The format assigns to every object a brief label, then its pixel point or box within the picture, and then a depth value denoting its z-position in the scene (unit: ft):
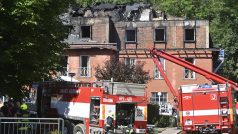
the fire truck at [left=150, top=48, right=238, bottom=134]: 84.48
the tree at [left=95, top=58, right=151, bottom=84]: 124.98
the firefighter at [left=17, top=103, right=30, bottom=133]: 51.68
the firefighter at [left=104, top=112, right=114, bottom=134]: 77.61
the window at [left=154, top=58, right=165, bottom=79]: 171.53
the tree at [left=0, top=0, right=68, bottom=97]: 69.87
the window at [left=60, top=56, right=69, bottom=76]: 92.07
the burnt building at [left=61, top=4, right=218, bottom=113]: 166.20
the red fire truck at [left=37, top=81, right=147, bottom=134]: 79.77
